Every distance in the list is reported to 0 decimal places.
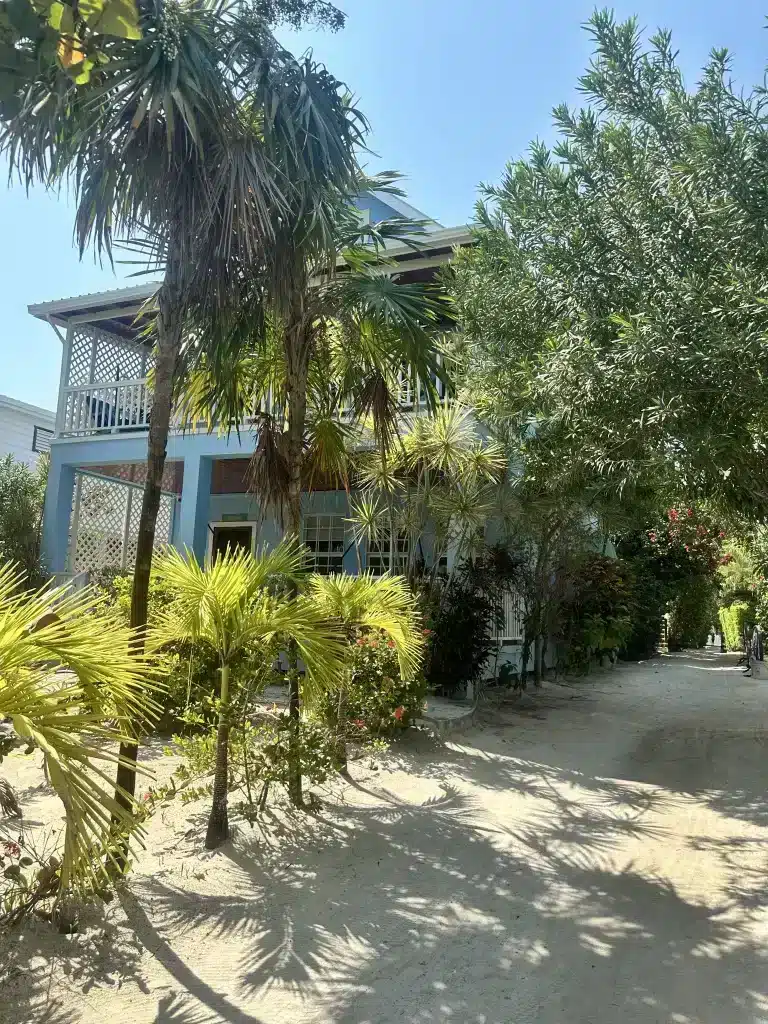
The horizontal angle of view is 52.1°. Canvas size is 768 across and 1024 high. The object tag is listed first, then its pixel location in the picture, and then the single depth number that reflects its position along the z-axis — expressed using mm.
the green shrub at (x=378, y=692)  7105
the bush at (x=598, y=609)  13547
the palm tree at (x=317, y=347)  6023
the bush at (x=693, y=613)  21094
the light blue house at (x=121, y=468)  12805
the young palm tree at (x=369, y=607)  6062
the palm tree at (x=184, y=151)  4410
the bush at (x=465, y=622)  10023
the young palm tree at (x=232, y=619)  4805
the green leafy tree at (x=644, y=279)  5086
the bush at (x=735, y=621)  21755
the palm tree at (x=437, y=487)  9266
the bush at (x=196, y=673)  5152
